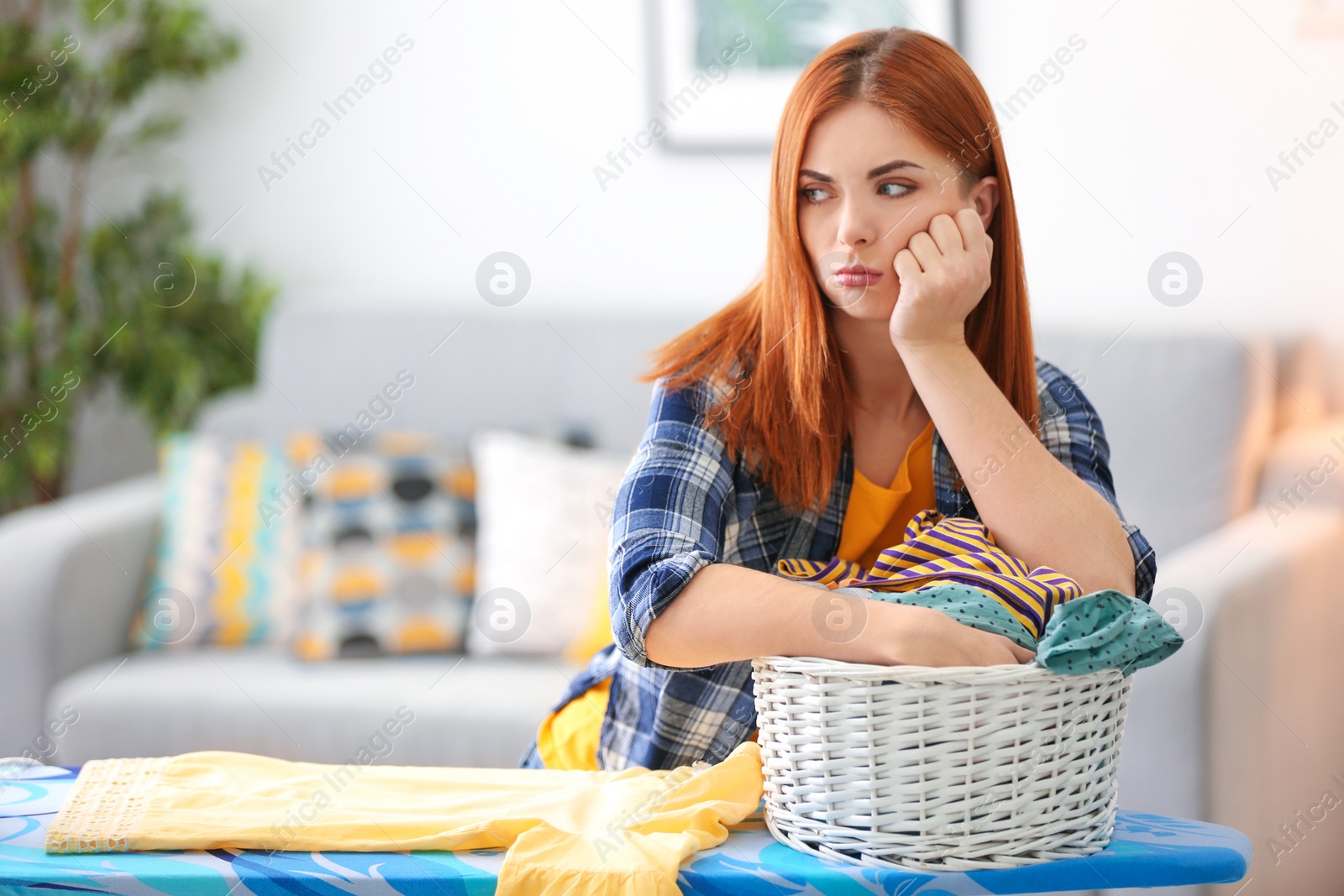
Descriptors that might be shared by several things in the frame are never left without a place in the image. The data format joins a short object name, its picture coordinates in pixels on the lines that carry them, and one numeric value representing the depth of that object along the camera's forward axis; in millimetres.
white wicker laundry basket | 4353
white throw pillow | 6541
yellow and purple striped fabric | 4518
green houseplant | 8371
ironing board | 4392
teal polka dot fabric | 4342
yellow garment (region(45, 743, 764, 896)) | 4430
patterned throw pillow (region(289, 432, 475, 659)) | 6576
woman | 4678
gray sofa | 5441
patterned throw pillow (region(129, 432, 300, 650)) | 6922
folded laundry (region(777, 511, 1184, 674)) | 4354
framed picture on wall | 7399
